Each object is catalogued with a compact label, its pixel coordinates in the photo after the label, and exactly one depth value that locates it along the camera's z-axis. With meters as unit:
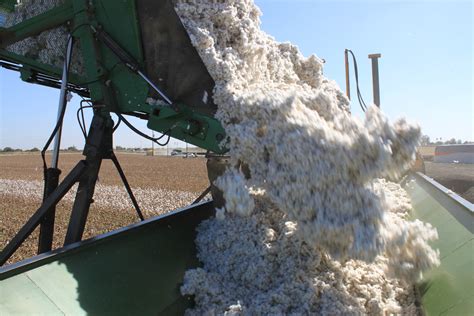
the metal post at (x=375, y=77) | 4.28
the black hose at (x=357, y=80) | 3.73
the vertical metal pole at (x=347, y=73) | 4.02
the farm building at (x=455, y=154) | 20.52
